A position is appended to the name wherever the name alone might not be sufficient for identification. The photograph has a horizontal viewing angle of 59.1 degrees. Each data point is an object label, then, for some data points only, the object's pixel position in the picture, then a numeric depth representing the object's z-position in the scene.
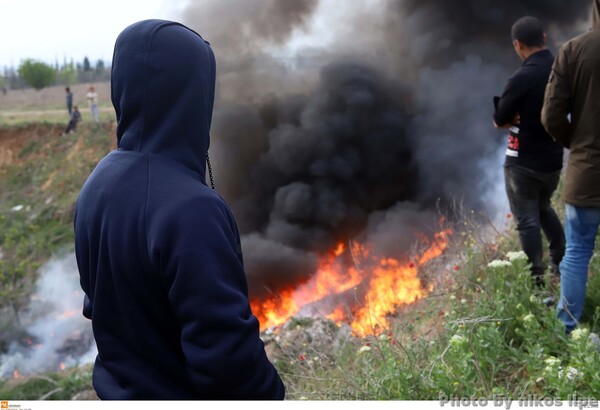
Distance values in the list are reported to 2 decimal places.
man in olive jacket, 2.97
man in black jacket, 3.73
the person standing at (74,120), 20.33
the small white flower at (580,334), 2.55
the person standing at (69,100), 20.95
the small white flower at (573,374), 2.40
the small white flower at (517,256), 3.38
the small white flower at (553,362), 2.36
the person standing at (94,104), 19.59
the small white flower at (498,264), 3.39
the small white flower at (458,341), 2.49
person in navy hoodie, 1.36
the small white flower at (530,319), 2.85
